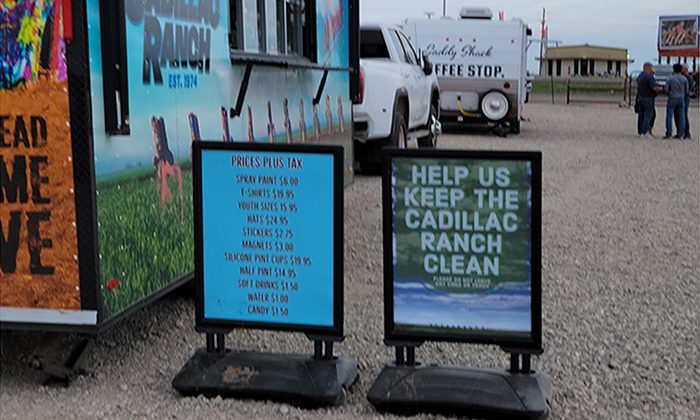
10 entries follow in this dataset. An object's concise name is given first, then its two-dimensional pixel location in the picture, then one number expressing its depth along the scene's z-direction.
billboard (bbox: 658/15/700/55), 47.56
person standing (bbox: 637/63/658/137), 21.38
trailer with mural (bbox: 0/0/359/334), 4.16
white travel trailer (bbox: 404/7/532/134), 20.86
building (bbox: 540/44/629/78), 91.19
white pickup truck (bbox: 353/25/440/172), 11.80
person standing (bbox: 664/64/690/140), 20.67
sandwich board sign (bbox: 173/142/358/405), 4.52
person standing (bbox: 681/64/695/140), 21.36
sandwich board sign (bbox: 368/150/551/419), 4.32
